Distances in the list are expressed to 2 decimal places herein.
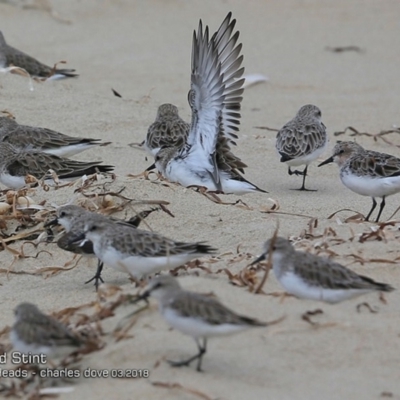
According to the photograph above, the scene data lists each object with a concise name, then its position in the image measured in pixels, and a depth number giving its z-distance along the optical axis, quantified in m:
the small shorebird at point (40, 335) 8.21
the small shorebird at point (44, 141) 16.37
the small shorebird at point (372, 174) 13.70
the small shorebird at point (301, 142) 16.37
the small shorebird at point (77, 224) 11.24
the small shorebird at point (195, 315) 7.92
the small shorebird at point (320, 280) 9.35
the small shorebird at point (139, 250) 10.06
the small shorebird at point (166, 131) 16.67
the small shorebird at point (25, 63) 22.54
